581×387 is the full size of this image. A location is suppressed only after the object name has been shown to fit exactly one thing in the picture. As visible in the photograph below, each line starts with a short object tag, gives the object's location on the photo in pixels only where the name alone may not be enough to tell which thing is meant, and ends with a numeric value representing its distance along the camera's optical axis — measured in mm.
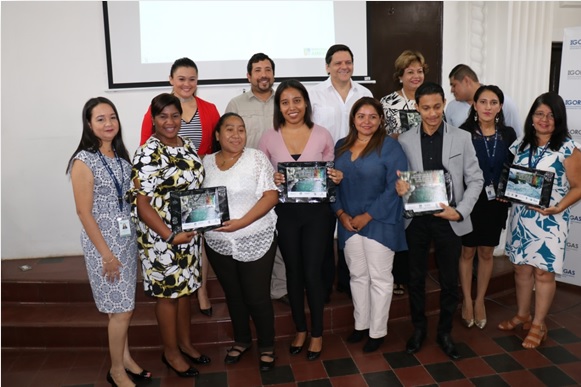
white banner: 3943
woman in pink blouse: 2801
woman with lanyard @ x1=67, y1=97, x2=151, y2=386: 2439
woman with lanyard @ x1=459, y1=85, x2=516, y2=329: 3074
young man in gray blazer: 2793
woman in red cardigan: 3084
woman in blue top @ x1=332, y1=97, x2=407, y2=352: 2807
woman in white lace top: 2656
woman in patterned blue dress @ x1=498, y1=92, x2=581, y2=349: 2941
